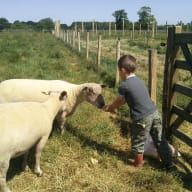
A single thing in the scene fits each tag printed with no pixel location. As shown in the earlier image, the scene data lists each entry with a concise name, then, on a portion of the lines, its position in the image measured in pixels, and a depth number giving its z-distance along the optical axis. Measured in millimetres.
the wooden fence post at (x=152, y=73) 5406
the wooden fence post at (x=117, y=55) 8922
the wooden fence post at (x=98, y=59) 11409
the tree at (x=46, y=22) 136750
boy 4367
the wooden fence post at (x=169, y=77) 5266
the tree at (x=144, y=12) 93562
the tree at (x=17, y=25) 125000
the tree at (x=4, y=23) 133200
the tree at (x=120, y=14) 115688
